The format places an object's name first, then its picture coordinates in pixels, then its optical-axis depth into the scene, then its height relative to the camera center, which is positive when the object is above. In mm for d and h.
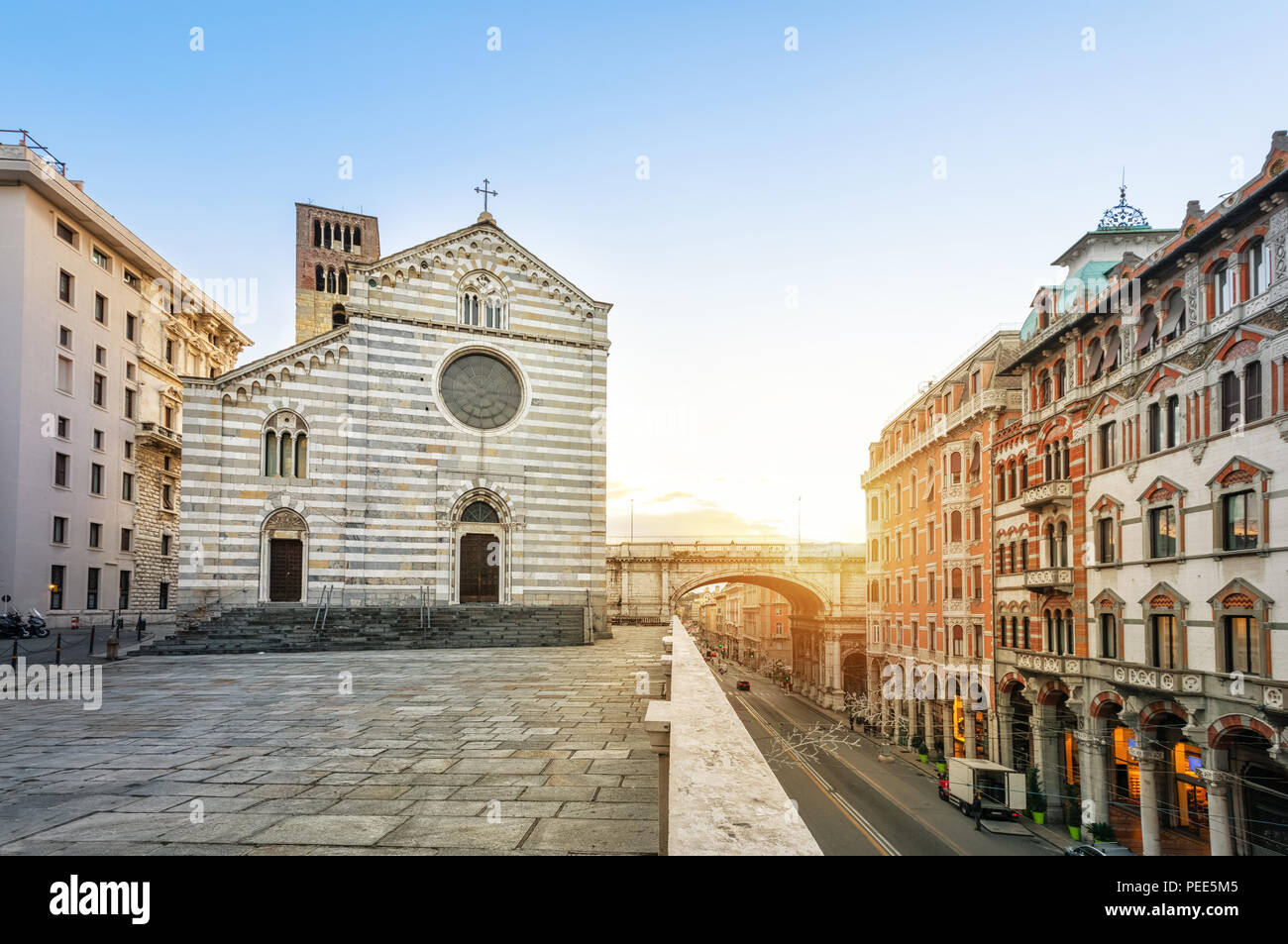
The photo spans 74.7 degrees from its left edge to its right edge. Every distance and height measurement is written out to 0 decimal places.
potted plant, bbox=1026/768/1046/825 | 29297 -9317
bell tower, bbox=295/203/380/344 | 58031 +19288
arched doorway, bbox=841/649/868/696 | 63281 -10590
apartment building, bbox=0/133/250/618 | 35750 +6556
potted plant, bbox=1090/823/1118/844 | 26234 -9194
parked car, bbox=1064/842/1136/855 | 21781 -8592
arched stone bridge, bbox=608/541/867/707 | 62000 -3076
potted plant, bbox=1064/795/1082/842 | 27703 -9439
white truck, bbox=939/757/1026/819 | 29344 -8891
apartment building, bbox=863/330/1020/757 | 36312 -861
